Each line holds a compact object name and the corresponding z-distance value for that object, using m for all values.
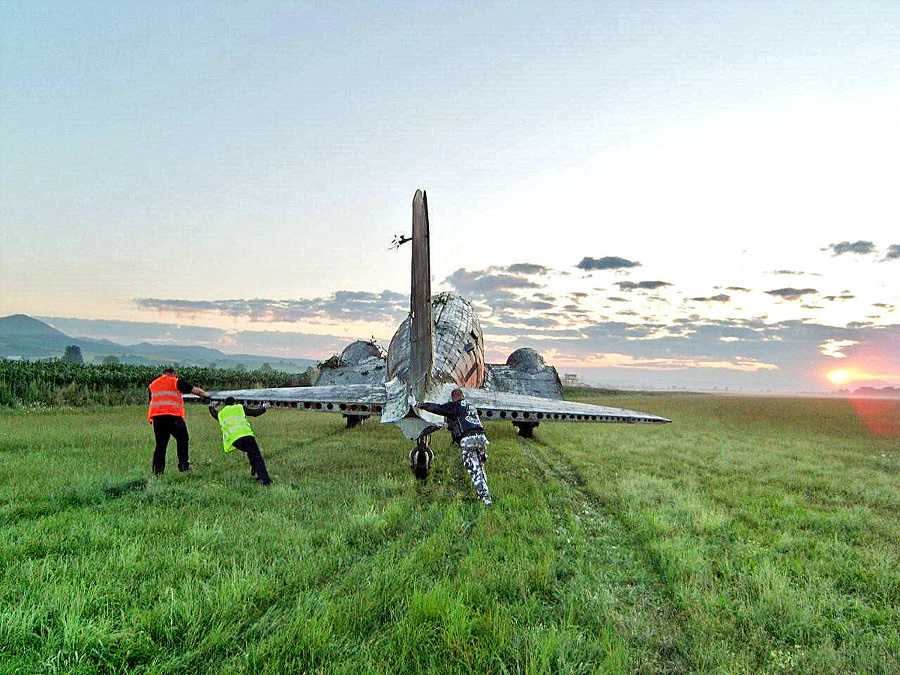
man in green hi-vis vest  9.05
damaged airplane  9.41
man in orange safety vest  9.69
